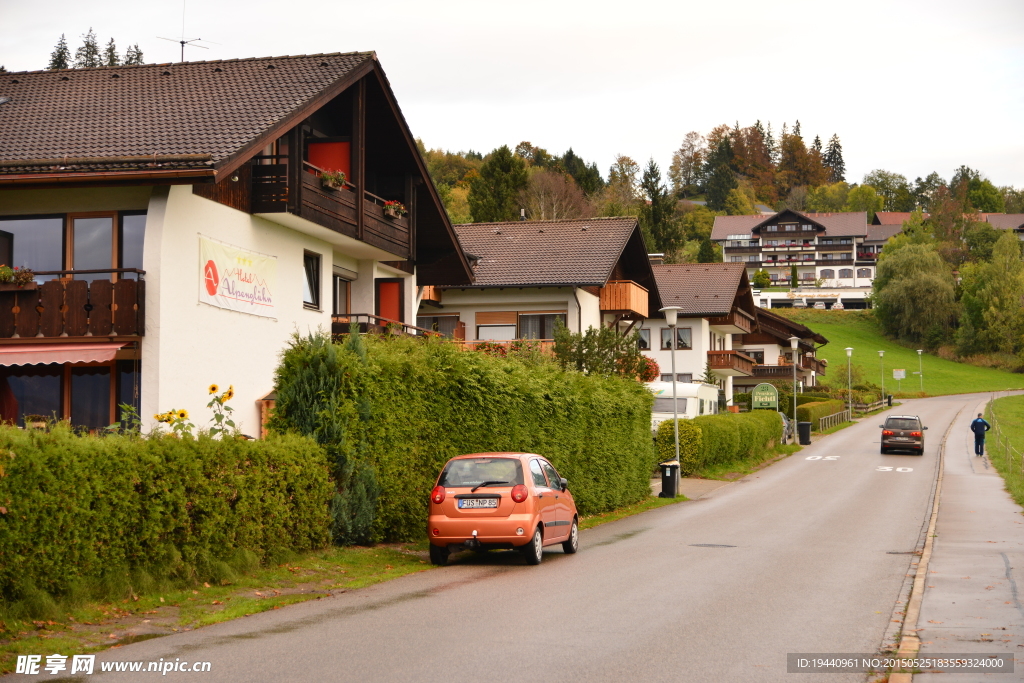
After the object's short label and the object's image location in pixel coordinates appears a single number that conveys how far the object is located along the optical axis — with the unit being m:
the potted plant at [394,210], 27.19
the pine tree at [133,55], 123.19
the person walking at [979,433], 44.66
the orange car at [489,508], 15.20
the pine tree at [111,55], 119.88
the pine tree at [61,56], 105.31
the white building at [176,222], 18.98
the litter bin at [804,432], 53.92
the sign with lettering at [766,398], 53.00
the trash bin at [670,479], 29.96
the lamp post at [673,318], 29.56
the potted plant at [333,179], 23.72
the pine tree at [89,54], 114.38
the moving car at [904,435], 46.28
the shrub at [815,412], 60.66
